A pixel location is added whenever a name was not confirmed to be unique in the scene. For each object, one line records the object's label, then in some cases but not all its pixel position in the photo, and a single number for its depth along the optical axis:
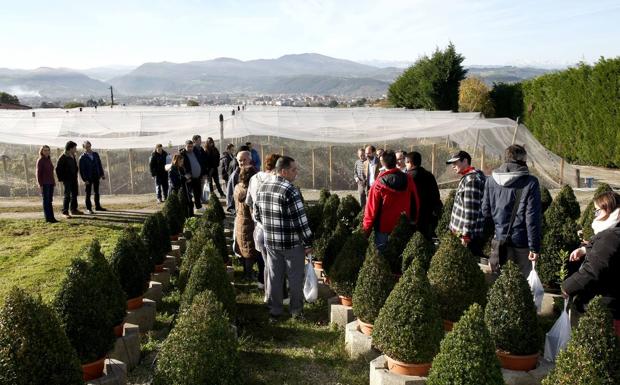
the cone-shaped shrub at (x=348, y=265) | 5.87
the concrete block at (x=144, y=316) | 5.71
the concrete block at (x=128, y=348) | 4.80
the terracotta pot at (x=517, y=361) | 4.23
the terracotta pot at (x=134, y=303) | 5.77
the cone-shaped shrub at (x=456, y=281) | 4.79
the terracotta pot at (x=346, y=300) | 5.95
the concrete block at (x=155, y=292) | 6.65
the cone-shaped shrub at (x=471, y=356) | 3.24
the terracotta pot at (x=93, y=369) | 4.21
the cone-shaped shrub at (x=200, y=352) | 3.38
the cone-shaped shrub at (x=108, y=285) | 4.68
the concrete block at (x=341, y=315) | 5.88
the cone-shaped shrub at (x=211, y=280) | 4.95
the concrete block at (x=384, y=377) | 4.07
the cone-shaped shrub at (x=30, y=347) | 3.20
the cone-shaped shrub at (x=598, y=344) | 3.08
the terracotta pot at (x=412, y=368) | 4.16
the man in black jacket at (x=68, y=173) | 11.88
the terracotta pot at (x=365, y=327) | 5.07
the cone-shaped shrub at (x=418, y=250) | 5.71
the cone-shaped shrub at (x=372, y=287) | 5.00
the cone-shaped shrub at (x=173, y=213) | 9.13
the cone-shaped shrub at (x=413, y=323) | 4.09
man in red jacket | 6.44
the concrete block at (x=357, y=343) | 4.97
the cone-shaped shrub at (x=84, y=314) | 4.19
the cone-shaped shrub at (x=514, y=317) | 4.17
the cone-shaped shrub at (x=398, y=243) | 6.24
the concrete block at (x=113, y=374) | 4.15
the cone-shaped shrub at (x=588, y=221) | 7.25
